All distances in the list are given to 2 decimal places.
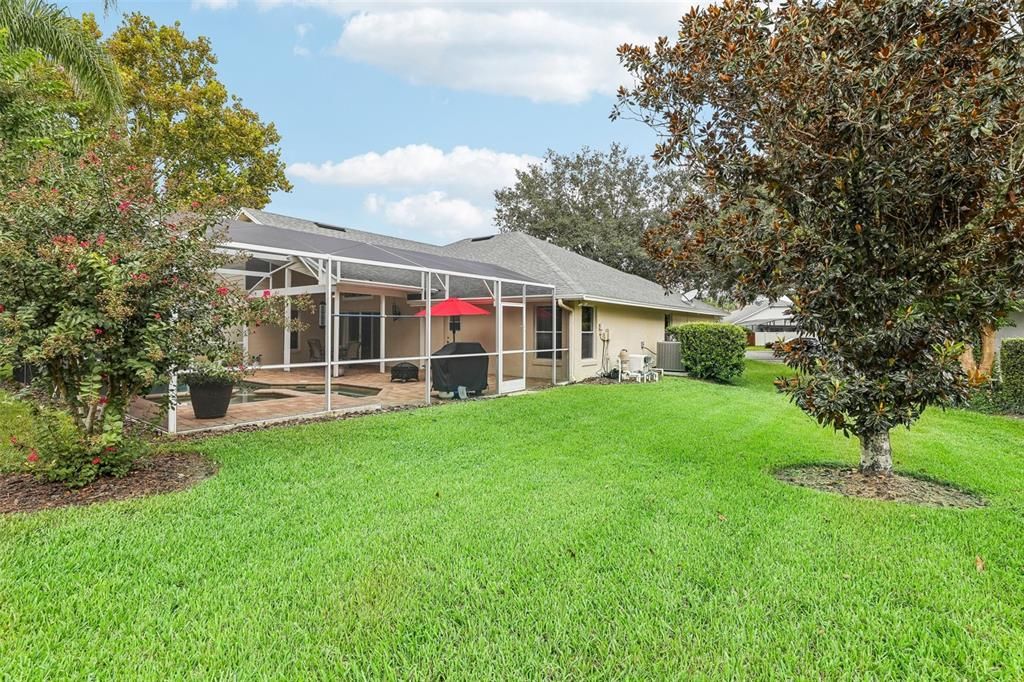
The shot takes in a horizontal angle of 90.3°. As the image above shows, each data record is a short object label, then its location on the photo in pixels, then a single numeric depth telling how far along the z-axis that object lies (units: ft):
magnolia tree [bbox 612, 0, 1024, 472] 13.60
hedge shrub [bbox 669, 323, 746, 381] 47.80
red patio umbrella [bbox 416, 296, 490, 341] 35.50
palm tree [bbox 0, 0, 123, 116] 28.32
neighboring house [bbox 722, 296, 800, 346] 91.30
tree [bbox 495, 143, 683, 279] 91.81
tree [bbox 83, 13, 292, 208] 57.41
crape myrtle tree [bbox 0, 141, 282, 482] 13.17
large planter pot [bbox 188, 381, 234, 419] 24.54
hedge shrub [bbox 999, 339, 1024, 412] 32.37
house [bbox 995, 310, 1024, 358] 44.52
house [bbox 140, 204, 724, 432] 34.53
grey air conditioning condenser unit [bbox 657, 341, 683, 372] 54.08
